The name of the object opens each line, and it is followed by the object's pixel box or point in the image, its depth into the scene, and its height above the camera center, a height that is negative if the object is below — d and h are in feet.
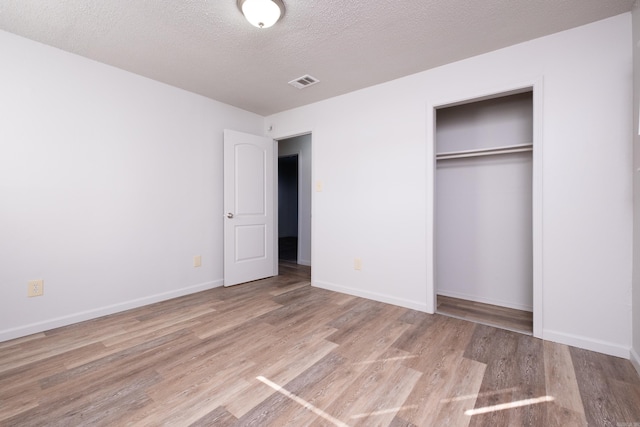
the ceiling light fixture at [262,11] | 5.69 +4.26
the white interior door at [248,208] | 11.50 +0.25
